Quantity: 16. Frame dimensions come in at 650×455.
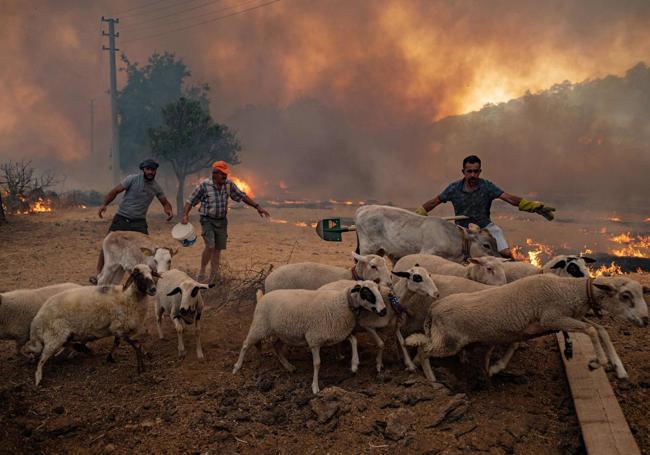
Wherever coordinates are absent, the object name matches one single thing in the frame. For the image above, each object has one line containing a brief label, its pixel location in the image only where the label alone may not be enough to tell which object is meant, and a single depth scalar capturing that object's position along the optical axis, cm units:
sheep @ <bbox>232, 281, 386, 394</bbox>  516
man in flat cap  808
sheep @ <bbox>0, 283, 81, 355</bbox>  582
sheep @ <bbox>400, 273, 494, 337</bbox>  562
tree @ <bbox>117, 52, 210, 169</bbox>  4322
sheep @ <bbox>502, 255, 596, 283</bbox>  553
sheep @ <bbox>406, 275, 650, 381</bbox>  417
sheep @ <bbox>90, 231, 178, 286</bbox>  740
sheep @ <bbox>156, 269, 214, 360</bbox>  595
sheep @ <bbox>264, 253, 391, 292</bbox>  679
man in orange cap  874
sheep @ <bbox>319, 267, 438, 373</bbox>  524
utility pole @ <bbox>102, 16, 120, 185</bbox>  3703
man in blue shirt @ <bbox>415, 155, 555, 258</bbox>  759
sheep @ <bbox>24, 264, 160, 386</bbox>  549
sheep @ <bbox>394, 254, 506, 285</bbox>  607
